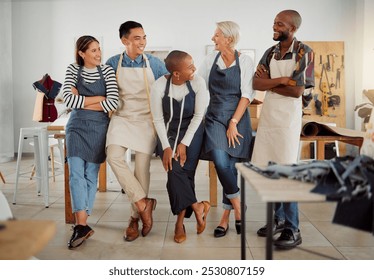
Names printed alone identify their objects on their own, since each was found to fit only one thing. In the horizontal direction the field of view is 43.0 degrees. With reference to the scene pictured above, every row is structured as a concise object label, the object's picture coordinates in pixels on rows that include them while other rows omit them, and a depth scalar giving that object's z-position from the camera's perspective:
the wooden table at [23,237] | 1.21
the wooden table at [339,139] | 3.54
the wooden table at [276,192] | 1.74
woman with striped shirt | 3.50
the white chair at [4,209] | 2.13
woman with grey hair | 3.48
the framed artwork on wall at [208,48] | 8.55
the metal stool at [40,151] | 4.64
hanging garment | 5.52
